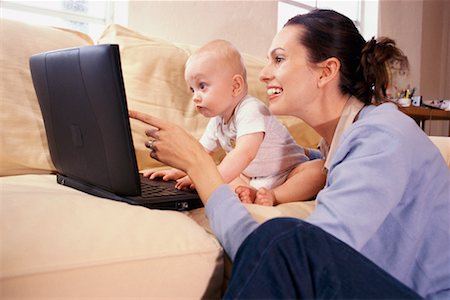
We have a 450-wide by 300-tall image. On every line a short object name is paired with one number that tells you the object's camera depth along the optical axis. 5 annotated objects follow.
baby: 1.23
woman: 0.64
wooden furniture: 3.16
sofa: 0.65
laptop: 0.80
